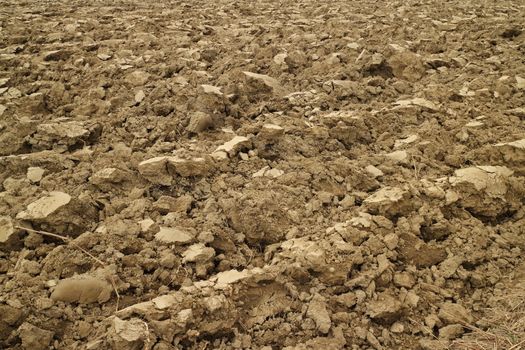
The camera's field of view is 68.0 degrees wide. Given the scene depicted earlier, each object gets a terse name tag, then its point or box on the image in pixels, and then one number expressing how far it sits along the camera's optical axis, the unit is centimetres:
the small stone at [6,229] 192
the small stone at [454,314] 186
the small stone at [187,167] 239
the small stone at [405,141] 271
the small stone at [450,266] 204
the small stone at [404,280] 197
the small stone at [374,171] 246
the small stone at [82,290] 175
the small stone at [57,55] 361
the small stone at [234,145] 256
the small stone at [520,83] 324
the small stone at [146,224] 206
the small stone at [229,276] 187
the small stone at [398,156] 256
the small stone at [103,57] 363
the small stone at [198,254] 195
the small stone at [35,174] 231
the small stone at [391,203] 221
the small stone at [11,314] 165
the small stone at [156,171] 236
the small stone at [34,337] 162
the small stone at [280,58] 359
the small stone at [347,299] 185
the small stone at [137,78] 323
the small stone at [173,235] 202
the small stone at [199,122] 274
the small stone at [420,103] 301
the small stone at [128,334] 159
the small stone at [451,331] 180
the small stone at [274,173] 245
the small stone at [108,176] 230
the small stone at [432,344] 175
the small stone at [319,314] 177
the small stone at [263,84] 318
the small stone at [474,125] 280
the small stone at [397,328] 182
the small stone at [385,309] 183
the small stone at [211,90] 295
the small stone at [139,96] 304
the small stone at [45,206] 201
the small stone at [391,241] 206
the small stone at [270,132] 268
